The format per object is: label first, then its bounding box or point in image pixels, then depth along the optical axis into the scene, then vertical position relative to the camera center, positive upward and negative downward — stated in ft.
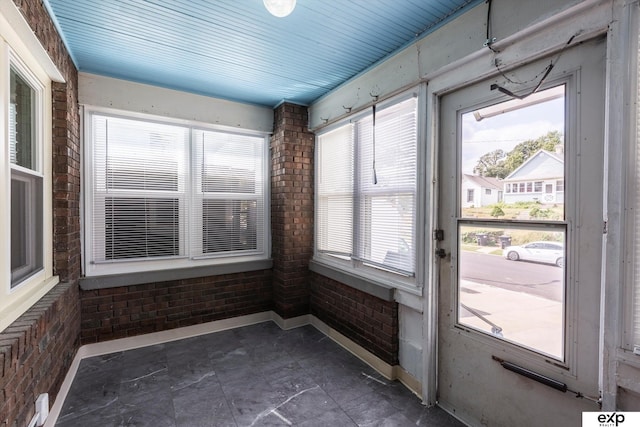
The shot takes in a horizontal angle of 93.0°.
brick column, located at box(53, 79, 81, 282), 8.35 +0.83
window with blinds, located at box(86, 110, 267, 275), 10.44 +0.54
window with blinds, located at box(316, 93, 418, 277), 8.59 +0.60
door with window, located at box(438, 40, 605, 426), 5.25 -0.74
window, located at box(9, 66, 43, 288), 6.24 +0.61
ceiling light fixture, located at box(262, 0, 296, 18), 5.40 +3.67
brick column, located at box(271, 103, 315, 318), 12.52 +0.14
